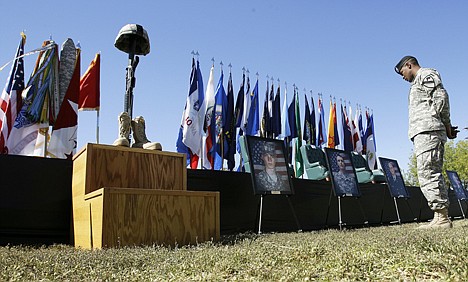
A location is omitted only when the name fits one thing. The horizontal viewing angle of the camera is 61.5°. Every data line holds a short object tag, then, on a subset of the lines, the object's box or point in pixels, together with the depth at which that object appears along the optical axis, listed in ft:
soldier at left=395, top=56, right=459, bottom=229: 13.29
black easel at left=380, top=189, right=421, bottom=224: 25.15
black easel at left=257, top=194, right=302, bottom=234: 14.96
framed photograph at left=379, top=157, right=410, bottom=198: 23.94
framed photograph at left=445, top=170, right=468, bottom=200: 32.59
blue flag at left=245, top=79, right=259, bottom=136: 38.19
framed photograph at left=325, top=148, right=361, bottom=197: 19.51
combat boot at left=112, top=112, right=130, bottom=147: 12.74
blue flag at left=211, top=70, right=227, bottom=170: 33.81
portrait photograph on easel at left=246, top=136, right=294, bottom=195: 15.57
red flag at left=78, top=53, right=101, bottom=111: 29.30
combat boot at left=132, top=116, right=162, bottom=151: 12.78
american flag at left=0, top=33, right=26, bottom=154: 23.98
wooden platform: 9.35
